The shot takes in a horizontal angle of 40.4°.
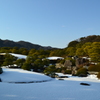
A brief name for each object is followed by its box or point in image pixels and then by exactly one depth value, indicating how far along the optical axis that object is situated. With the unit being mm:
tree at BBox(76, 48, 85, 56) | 50247
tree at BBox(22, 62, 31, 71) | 27656
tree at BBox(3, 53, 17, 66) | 32500
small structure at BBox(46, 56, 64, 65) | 48438
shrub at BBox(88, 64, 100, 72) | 27644
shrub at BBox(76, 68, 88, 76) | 25842
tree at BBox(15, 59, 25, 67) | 34250
